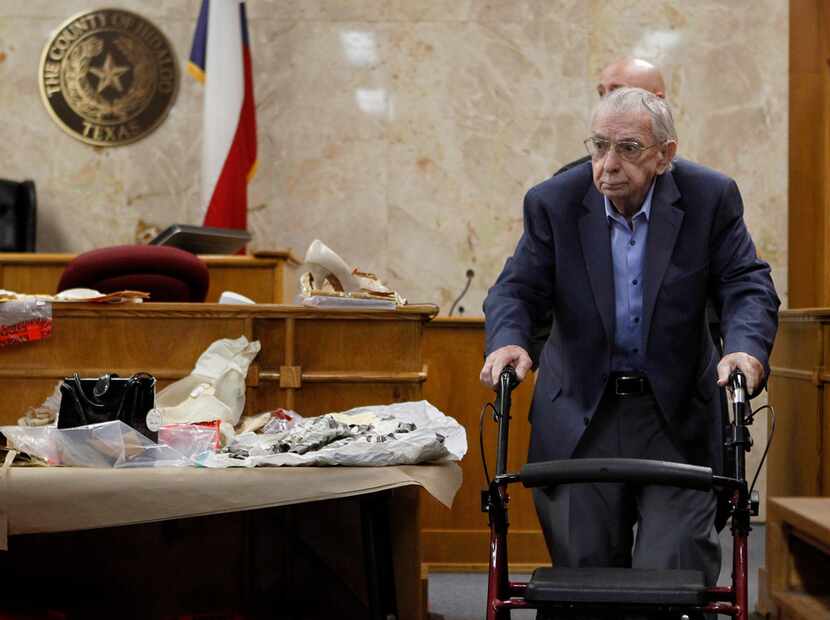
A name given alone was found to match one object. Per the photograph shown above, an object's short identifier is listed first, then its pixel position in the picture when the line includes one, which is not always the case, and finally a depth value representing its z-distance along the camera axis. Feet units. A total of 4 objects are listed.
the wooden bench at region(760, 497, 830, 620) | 8.53
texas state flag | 20.07
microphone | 20.84
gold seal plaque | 21.59
